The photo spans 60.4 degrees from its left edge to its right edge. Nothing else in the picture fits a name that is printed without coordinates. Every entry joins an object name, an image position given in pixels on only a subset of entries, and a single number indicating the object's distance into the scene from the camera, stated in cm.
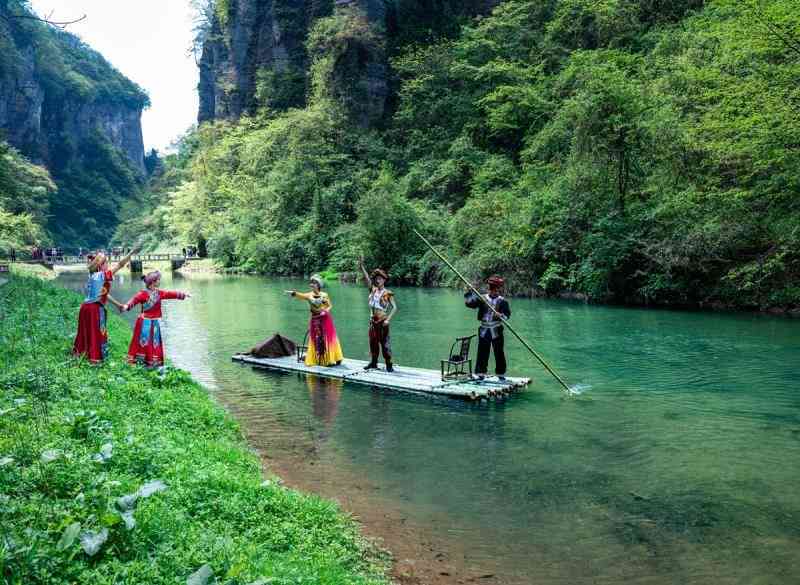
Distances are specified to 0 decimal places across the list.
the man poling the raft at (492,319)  1271
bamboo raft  1217
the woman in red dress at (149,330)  1186
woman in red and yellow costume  1480
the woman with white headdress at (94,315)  1128
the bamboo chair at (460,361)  1308
